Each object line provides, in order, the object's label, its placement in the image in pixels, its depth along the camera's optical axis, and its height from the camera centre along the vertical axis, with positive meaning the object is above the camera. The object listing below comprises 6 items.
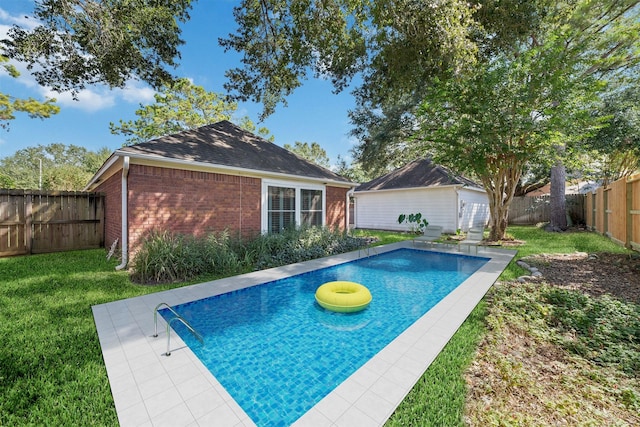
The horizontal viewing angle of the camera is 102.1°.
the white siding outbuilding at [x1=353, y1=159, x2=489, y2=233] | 17.33 +1.10
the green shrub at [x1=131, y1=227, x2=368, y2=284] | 6.91 -1.30
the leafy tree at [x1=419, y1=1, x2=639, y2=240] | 10.12 +4.56
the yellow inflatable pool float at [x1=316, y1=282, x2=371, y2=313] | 5.29 -1.79
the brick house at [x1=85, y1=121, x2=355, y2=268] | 7.45 +0.94
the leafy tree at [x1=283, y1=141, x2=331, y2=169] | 49.72 +12.04
